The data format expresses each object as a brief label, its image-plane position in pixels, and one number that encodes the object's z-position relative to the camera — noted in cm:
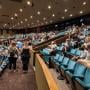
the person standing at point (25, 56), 394
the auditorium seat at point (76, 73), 197
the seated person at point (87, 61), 205
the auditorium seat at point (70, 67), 240
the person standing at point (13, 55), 389
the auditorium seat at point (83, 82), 165
